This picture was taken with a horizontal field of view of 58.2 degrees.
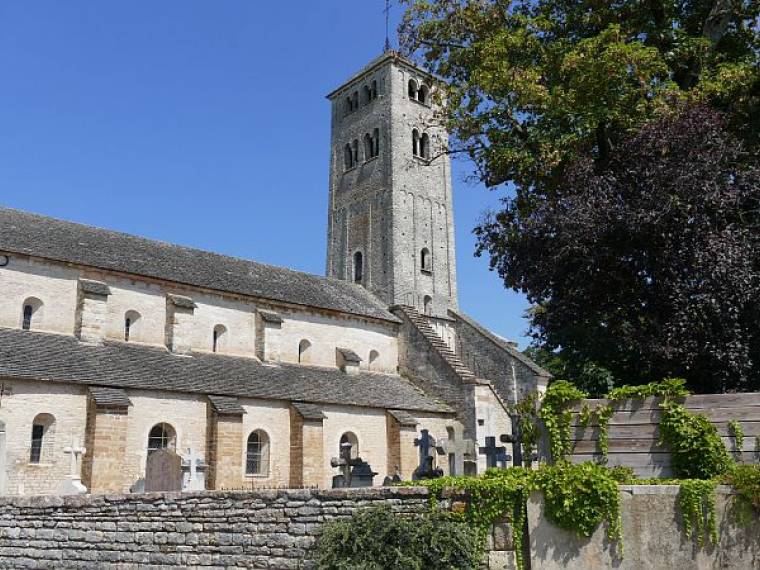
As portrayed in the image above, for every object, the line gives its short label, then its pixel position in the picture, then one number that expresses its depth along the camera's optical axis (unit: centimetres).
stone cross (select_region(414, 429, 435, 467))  1488
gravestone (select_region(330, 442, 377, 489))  1325
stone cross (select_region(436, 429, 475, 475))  1576
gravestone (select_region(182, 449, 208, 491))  1698
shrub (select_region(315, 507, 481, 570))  866
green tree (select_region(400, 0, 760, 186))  1509
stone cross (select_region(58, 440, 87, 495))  1831
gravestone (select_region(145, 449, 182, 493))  1556
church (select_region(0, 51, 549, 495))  2009
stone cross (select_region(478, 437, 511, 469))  1413
